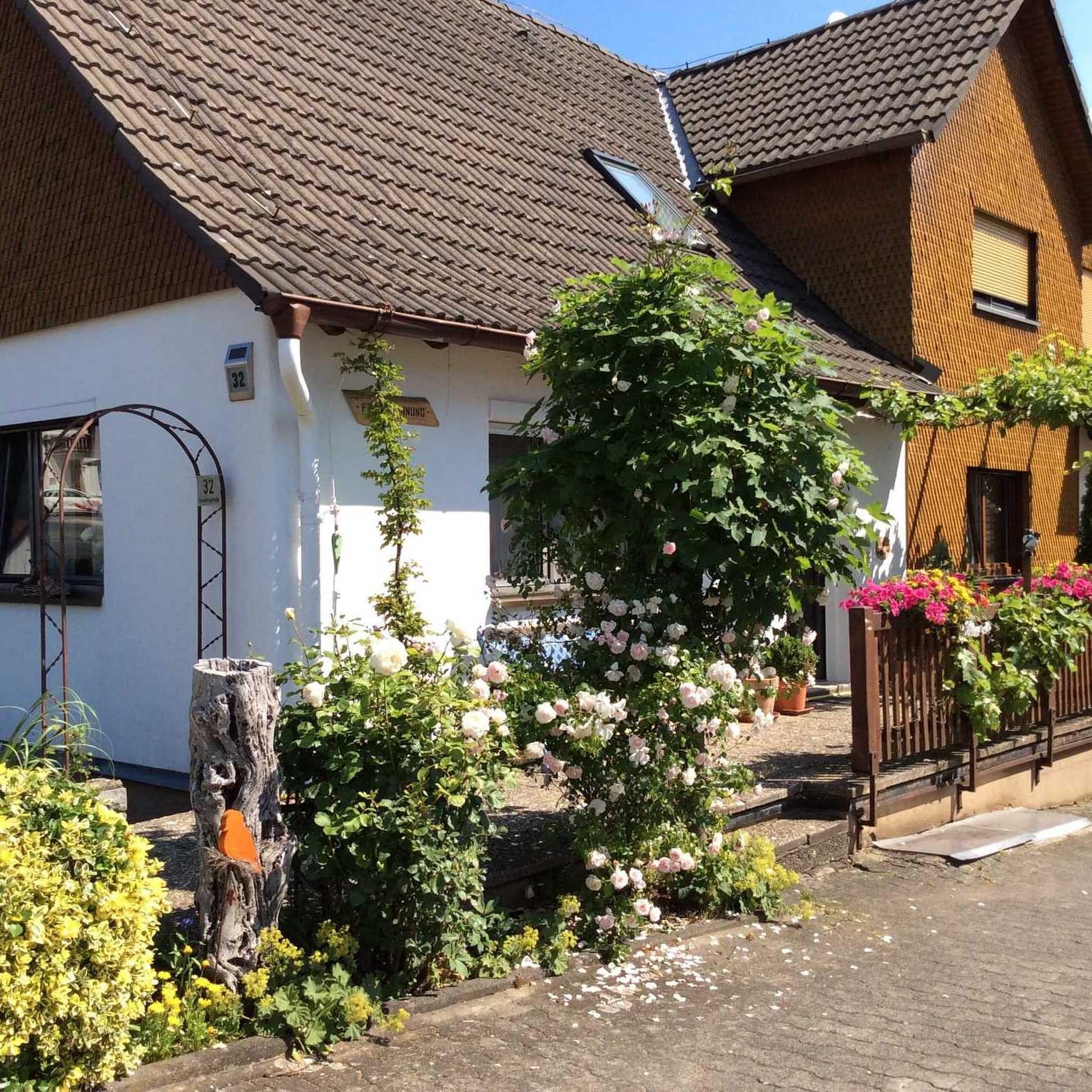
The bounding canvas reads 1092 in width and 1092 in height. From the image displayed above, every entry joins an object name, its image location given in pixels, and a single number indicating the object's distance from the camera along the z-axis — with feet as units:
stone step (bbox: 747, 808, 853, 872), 22.21
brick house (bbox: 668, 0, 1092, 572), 41.83
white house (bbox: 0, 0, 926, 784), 24.53
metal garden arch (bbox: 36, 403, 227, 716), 24.76
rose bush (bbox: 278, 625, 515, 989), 14.69
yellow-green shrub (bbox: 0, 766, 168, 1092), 11.55
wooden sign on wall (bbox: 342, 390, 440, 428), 25.14
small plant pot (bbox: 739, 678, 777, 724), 31.32
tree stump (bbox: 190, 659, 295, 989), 14.21
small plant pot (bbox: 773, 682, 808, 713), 34.14
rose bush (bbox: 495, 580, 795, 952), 17.53
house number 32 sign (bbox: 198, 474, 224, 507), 24.77
